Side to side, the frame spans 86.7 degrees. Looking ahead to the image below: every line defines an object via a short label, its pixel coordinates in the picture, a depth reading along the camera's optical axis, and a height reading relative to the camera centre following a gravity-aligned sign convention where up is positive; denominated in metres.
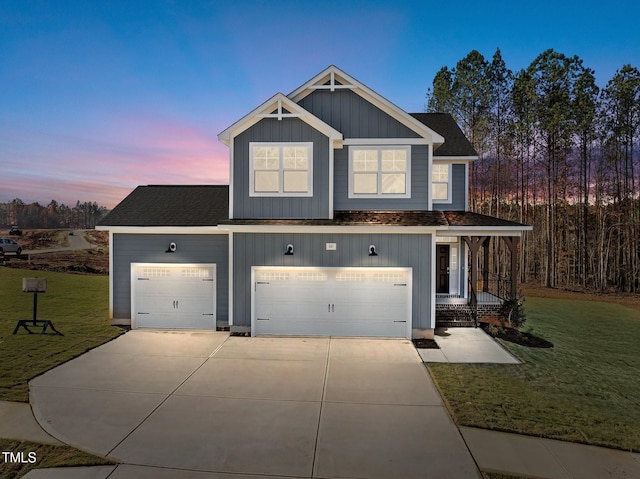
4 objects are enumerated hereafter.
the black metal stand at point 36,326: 10.33 -2.68
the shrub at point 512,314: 11.30 -2.35
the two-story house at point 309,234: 10.37 +0.27
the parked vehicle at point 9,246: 25.53 -0.47
